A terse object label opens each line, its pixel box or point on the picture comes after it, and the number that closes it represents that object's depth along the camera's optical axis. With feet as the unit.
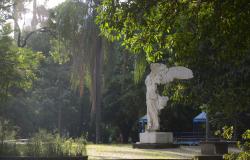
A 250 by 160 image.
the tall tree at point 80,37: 96.12
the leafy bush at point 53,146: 48.85
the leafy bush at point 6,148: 49.56
